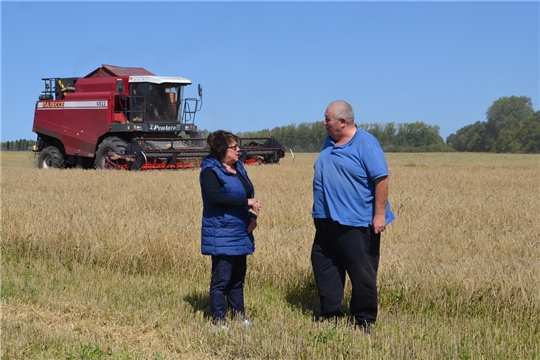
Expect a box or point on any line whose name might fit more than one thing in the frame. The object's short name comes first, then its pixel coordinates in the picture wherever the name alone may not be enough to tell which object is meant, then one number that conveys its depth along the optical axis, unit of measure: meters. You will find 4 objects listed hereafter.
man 5.78
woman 5.92
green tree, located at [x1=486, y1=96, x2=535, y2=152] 77.19
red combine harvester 23.00
